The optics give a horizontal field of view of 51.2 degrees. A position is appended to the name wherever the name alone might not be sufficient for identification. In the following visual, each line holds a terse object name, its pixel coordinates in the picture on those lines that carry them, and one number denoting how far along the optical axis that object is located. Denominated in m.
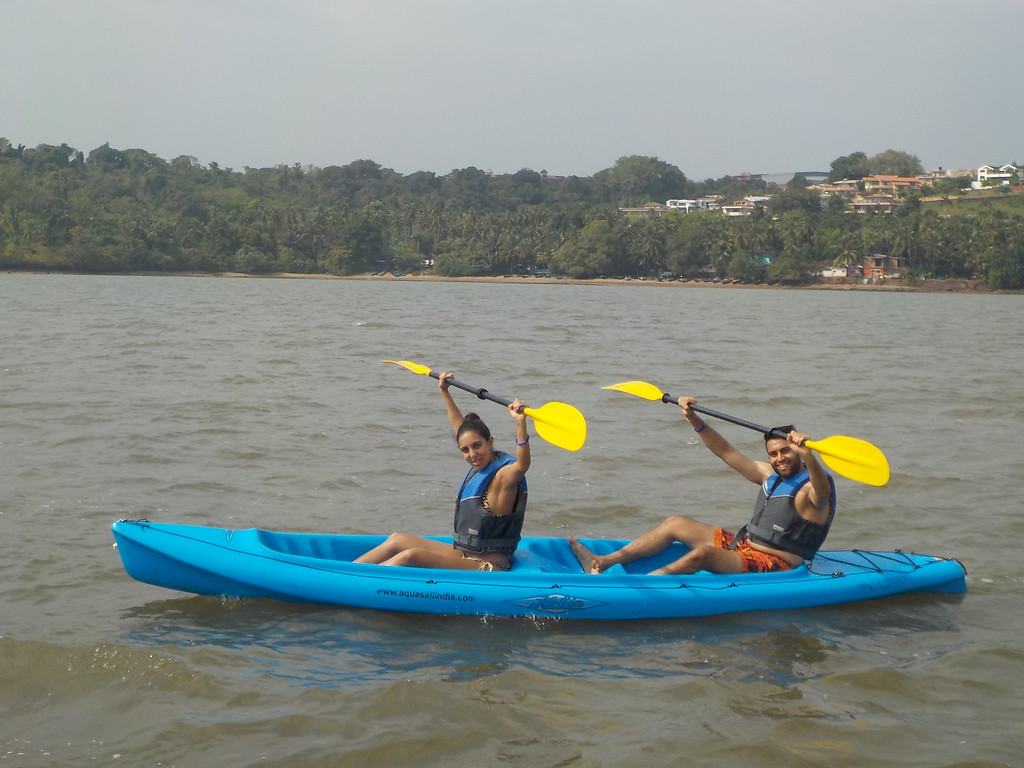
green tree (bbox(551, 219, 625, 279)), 69.69
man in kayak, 5.43
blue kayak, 5.20
